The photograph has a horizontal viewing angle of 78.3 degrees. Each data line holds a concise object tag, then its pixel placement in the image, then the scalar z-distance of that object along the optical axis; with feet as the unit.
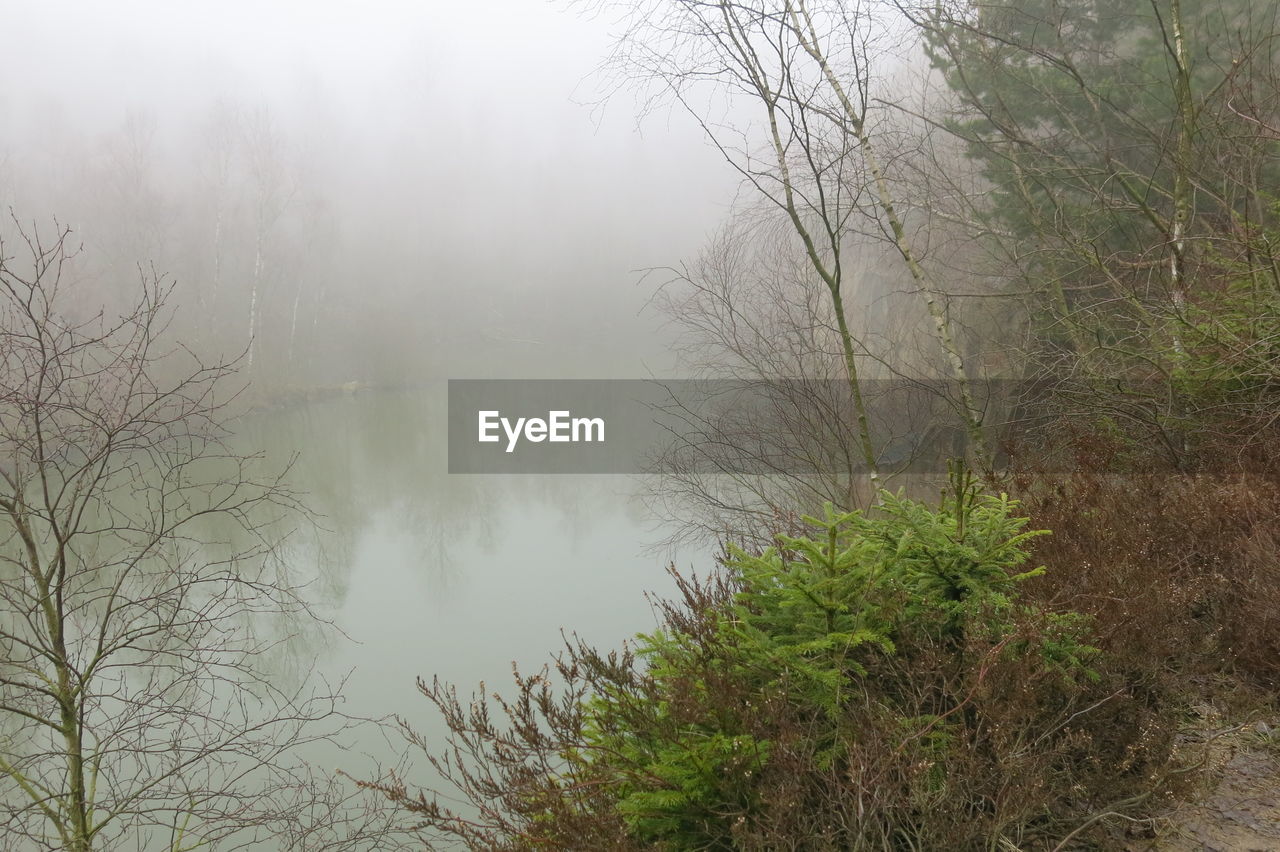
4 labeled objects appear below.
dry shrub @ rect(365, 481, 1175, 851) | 7.13
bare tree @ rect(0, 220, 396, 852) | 13.98
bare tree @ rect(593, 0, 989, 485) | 15.43
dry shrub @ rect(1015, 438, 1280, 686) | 9.56
